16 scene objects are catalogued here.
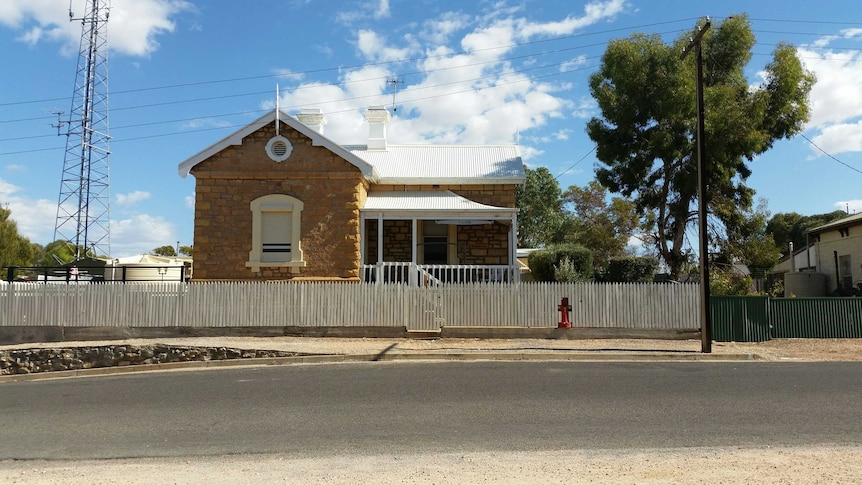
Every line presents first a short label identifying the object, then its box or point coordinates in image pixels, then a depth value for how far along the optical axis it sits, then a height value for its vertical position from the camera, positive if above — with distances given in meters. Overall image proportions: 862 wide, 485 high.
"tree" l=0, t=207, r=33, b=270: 41.56 +2.79
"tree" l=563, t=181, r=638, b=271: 34.91 +3.34
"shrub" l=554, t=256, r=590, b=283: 19.92 +0.48
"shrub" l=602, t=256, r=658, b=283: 20.92 +0.64
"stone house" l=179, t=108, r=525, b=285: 19.47 +2.34
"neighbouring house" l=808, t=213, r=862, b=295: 25.78 +1.48
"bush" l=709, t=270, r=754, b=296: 21.23 +0.14
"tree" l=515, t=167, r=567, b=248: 42.34 +4.95
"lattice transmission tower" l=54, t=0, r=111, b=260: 35.81 +8.96
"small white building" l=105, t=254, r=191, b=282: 24.08 +0.66
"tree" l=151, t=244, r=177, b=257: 74.00 +4.36
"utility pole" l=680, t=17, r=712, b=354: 14.57 +1.64
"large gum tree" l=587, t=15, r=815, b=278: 21.70 +5.77
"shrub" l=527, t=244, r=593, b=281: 20.78 +0.91
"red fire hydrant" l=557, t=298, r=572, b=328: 16.69 -0.58
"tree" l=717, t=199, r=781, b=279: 23.77 +1.49
